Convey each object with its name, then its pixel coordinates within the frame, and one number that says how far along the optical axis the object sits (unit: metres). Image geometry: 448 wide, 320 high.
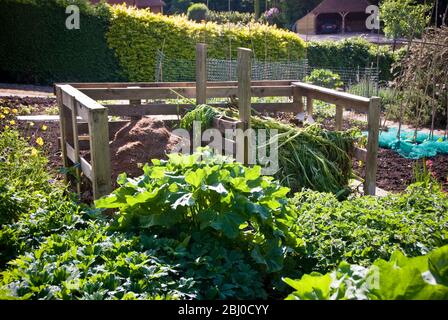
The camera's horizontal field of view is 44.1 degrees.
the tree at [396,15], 19.14
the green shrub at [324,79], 16.06
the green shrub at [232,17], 41.66
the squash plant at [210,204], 2.97
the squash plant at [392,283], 1.78
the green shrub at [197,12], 47.09
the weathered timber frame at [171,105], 4.11
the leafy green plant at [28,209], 3.24
